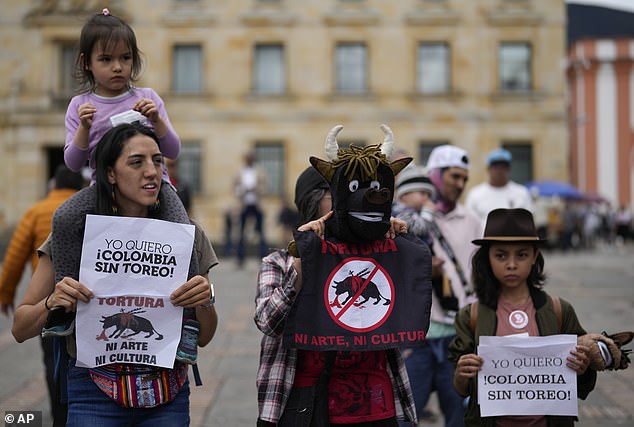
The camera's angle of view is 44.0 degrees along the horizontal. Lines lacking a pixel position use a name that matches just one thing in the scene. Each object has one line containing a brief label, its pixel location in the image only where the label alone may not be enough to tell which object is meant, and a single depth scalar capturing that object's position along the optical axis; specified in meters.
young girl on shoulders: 3.45
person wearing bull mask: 3.19
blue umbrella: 29.34
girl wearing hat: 3.70
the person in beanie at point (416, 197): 5.05
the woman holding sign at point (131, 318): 3.04
